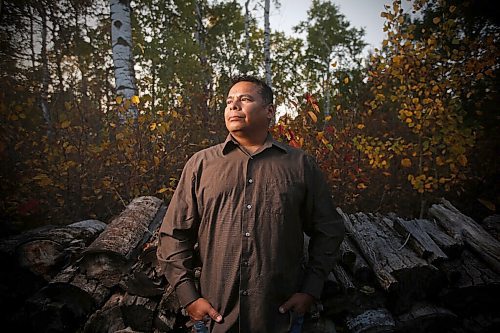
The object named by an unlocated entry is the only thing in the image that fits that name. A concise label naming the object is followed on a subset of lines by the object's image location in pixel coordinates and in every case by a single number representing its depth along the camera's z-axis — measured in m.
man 1.78
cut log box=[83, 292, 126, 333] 2.24
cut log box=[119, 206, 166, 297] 2.21
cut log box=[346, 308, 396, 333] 2.43
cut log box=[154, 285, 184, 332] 2.16
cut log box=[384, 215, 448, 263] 2.74
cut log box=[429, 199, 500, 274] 3.00
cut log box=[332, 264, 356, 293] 2.49
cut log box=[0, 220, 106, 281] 2.76
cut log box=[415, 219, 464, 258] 2.99
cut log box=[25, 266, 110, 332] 2.24
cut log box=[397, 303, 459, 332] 2.56
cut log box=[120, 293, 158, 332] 2.16
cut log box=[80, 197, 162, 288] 2.49
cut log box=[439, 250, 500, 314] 2.74
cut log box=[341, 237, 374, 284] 2.70
